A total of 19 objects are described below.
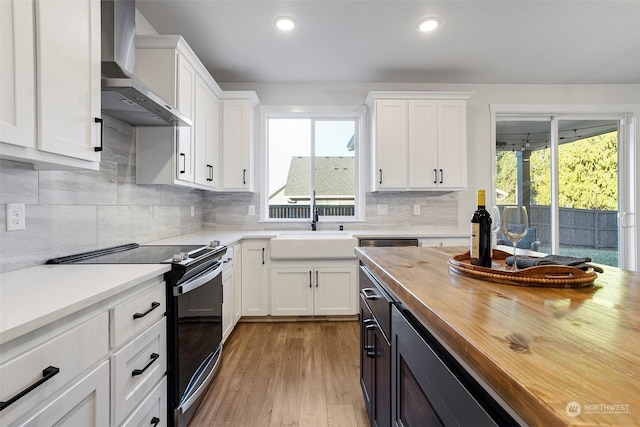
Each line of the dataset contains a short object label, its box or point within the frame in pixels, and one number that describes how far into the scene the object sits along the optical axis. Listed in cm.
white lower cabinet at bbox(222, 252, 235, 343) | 244
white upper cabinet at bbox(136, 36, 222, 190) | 218
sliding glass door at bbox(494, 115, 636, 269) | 379
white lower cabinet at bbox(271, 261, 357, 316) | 302
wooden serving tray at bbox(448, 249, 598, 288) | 92
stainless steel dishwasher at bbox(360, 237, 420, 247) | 307
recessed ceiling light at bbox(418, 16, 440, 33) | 243
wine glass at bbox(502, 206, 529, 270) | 110
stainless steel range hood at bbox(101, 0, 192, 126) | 150
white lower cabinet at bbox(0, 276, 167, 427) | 74
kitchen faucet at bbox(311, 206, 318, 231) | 361
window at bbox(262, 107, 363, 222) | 379
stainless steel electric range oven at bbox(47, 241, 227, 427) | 146
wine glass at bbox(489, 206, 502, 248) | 122
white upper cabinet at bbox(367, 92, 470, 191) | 332
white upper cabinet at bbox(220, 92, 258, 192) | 328
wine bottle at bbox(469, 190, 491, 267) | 111
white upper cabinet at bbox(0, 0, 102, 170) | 99
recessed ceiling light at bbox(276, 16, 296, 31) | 241
